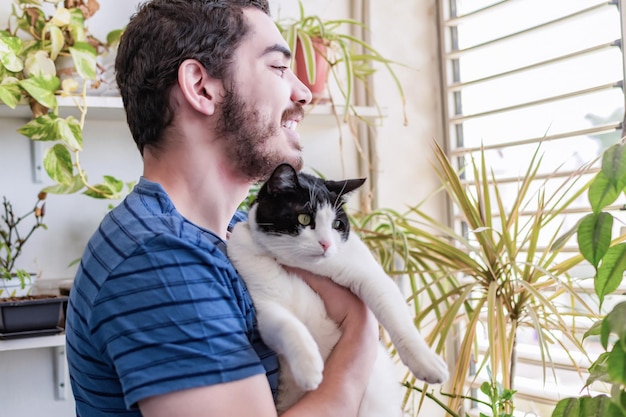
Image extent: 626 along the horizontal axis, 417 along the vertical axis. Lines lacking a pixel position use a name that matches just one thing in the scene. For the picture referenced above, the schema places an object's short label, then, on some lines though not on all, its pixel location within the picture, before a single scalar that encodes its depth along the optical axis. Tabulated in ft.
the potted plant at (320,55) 6.45
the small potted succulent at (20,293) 5.54
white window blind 6.39
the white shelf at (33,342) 5.51
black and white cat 3.60
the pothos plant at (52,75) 5.67
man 2.93
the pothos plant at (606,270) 2.70
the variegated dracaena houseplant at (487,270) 5.41
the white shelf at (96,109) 5.92
